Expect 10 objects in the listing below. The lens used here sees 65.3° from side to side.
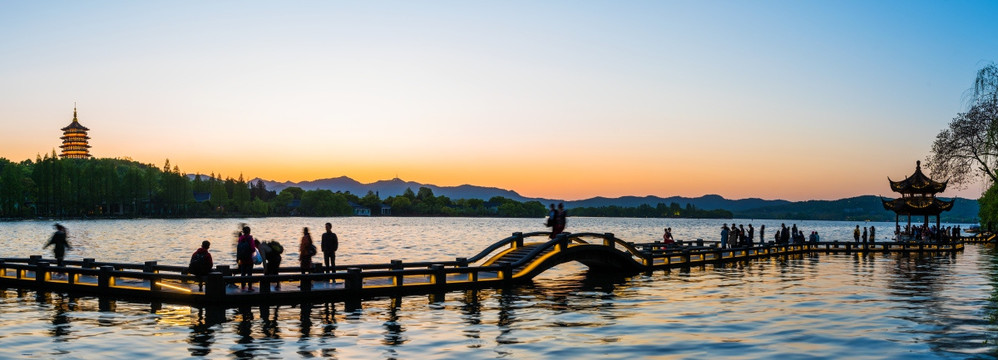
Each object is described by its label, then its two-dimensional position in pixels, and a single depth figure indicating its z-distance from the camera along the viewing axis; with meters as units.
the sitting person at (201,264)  21.86
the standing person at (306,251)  25.38
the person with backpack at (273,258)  23.77
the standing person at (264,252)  24.10
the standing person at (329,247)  27.22
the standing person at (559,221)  33.00
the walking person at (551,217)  32.63
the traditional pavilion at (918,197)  67.12
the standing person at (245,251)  23.31
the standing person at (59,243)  28.80
